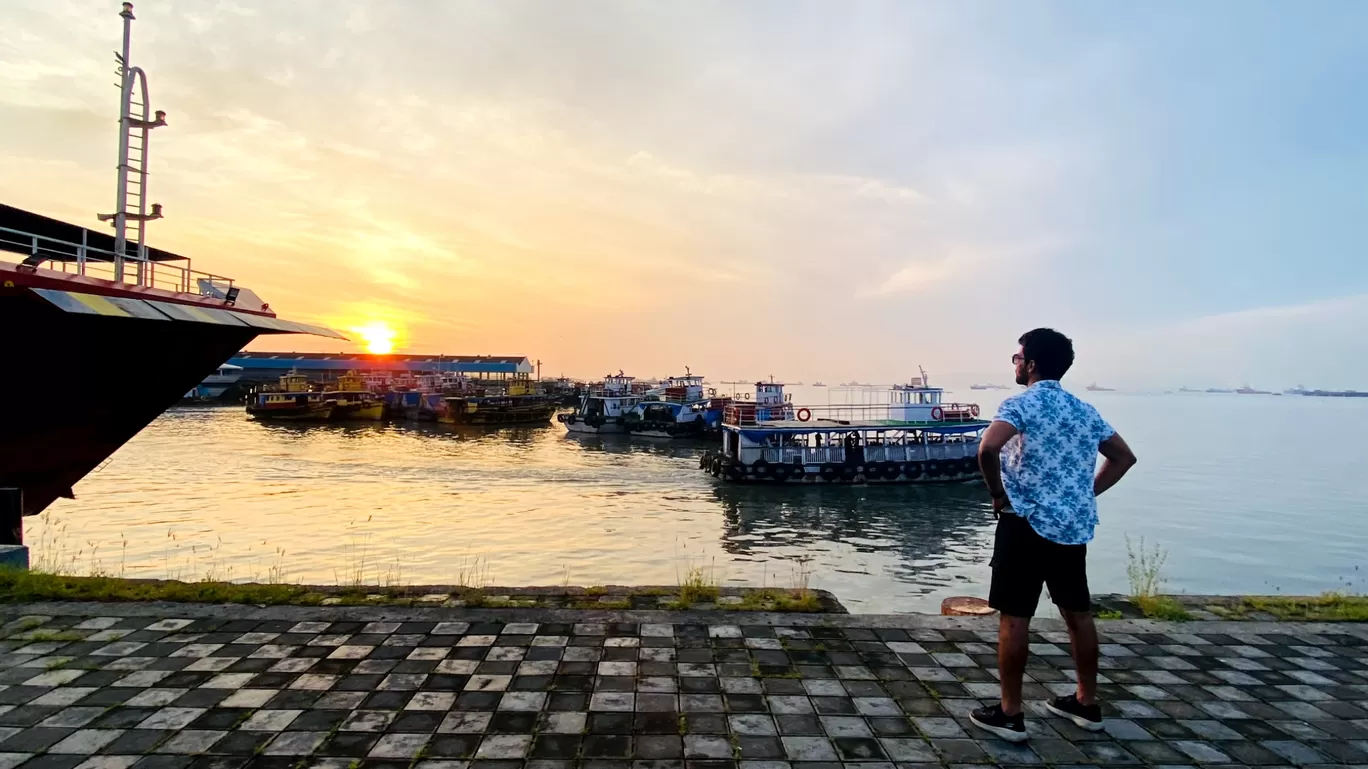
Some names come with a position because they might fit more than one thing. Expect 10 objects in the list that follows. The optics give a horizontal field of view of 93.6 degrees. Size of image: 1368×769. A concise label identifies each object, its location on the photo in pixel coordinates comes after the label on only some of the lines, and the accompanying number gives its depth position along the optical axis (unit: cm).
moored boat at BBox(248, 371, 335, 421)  4625
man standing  325
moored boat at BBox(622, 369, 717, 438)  4228
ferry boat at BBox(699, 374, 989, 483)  2506
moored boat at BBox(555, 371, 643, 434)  4475
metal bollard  596
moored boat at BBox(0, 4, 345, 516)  802
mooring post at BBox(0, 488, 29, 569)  654
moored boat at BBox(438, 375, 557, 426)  4812
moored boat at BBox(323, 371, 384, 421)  4866
